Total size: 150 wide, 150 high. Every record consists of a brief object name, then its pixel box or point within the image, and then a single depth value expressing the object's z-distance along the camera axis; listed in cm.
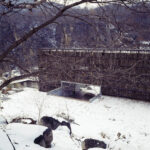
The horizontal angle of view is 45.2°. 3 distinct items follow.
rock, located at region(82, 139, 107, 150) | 779
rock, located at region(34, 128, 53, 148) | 512
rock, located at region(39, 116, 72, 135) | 866
